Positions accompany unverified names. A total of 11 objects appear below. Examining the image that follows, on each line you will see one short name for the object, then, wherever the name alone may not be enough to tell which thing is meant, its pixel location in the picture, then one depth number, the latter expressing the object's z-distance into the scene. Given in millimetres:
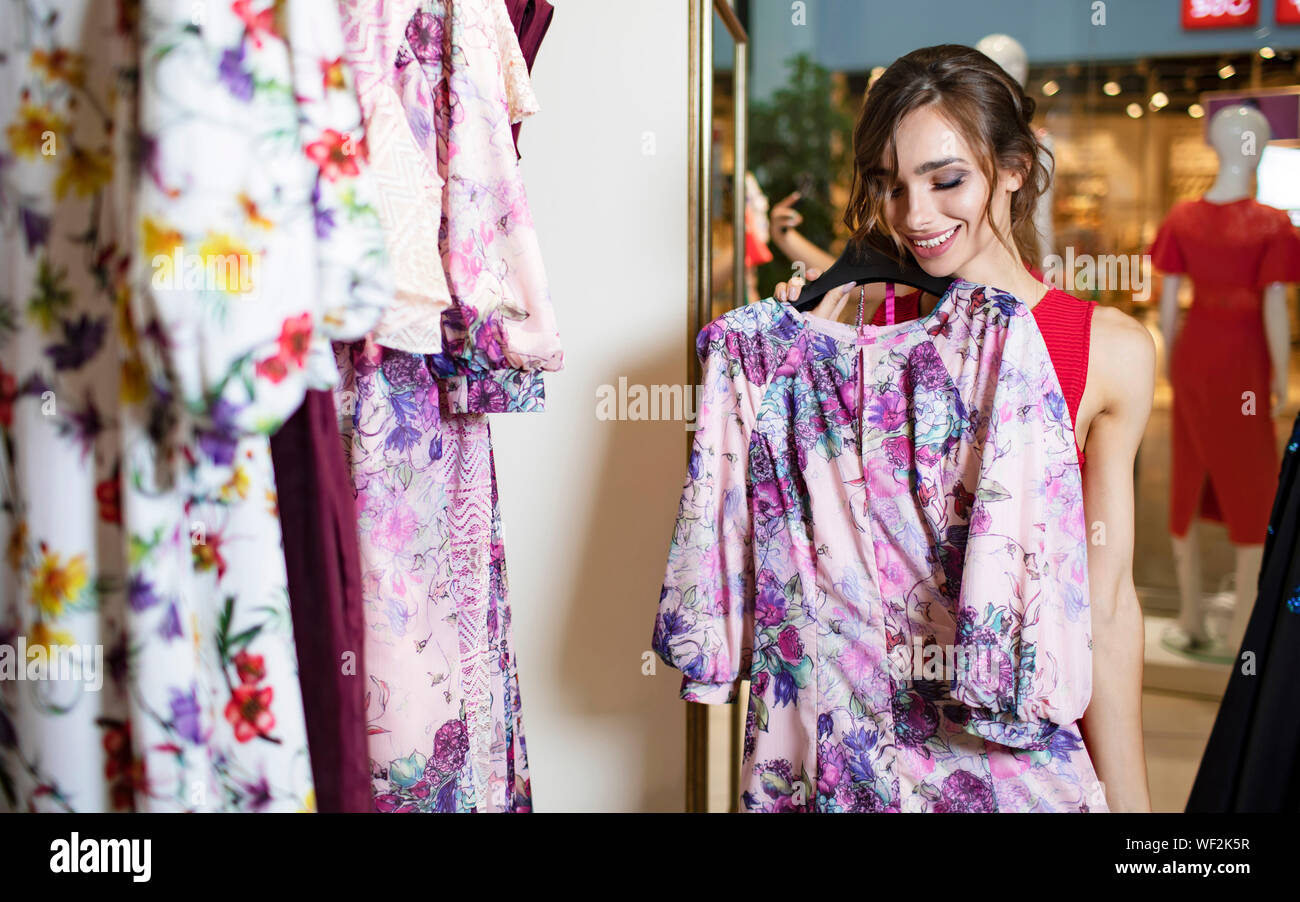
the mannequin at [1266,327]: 2674
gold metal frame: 1543
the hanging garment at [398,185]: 874
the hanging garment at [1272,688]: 1328
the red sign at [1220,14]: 2584
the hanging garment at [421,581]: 1010
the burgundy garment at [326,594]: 821
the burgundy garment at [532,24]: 1210
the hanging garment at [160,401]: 650
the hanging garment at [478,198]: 979
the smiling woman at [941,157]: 1209
